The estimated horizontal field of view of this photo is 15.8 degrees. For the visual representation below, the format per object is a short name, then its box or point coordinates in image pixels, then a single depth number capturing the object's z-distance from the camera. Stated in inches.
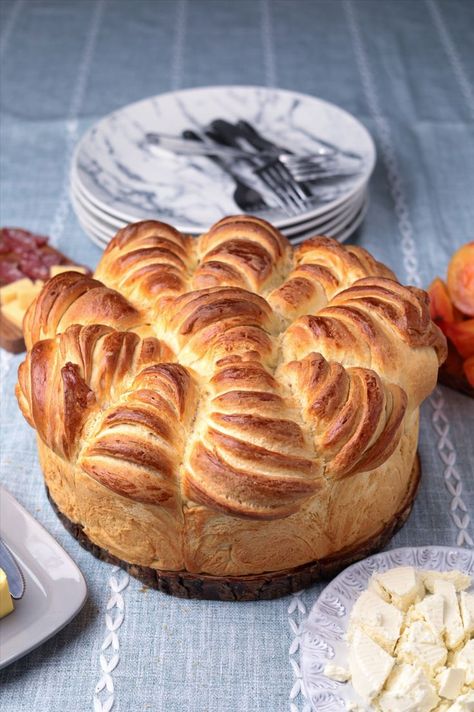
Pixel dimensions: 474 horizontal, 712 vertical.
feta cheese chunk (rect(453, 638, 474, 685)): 34.1
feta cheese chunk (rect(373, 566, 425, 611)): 35.7
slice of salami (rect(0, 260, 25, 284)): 47.3
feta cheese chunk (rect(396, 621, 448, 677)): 34.2
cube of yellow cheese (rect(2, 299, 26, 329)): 45.4
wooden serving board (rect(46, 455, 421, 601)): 37.3
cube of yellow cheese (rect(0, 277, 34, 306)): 46.1
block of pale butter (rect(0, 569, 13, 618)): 35.9
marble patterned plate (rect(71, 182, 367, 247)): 46.7
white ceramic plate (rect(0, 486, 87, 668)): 35.9
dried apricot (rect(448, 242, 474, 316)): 43.4
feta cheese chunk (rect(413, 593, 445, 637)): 34.8
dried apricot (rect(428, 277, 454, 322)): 43.7
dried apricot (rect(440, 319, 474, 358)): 42.7
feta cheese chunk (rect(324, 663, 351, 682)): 34.7
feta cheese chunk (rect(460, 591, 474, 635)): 34.9
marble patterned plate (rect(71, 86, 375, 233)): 47.6
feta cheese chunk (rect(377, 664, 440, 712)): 33.7
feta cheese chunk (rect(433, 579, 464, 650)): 34.6
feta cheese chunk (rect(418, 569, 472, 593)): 36.2
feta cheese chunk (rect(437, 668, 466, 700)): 33.8
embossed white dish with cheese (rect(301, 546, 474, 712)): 34.5
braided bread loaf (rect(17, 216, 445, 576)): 35.2
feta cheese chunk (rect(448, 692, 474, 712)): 33.6
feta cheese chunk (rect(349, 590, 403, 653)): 34.8
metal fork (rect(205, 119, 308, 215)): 47.7
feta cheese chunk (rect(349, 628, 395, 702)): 34.1
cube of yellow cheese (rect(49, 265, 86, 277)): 47.1
